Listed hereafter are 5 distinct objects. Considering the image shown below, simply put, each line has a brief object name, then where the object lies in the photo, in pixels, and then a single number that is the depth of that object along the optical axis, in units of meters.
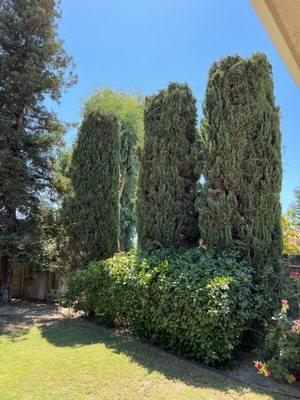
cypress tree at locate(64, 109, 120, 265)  9.88
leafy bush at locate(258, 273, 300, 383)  4.04
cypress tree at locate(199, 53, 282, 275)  5.86
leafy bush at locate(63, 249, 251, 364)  4.61
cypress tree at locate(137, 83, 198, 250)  6.97
